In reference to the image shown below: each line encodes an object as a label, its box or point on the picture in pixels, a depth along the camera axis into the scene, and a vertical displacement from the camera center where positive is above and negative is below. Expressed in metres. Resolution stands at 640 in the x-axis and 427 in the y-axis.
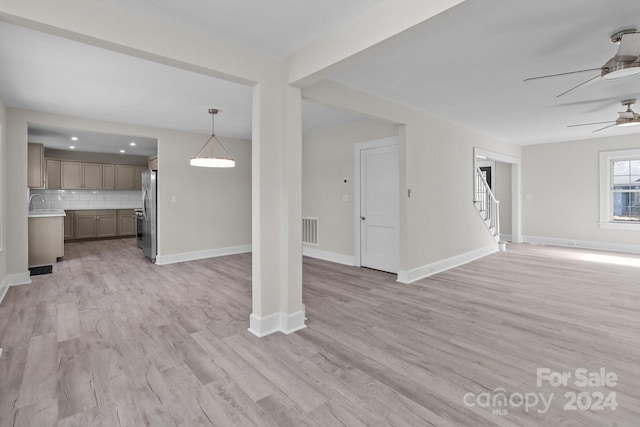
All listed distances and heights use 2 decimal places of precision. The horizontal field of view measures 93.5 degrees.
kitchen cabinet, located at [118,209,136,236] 8.73 -0.31
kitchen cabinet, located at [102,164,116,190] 8.41 +0.97
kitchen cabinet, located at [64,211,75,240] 7.89 -0.41
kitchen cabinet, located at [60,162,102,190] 7.83 +0.96
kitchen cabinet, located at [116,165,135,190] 8.62 +1.00
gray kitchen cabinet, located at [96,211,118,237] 8.40 -0.38
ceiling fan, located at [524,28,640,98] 2.34 +1.25
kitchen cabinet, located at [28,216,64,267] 5.00 -0.49
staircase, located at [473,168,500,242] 6.37 +0.12
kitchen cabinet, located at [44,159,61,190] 7.61 +0.94
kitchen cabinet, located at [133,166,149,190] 8.86 +0.99
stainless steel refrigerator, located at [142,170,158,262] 5.59 -0.01
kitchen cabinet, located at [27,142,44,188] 5.23 +0.81
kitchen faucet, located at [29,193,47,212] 7.43 +0.34
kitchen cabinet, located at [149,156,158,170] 6.22 +1.03
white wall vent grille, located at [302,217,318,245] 6.11 -0.39
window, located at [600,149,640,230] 6.32 +0.46
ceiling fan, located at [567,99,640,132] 4.09 +1.33
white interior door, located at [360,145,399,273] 4.76 +0.05
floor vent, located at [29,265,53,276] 4.82 -0.94
